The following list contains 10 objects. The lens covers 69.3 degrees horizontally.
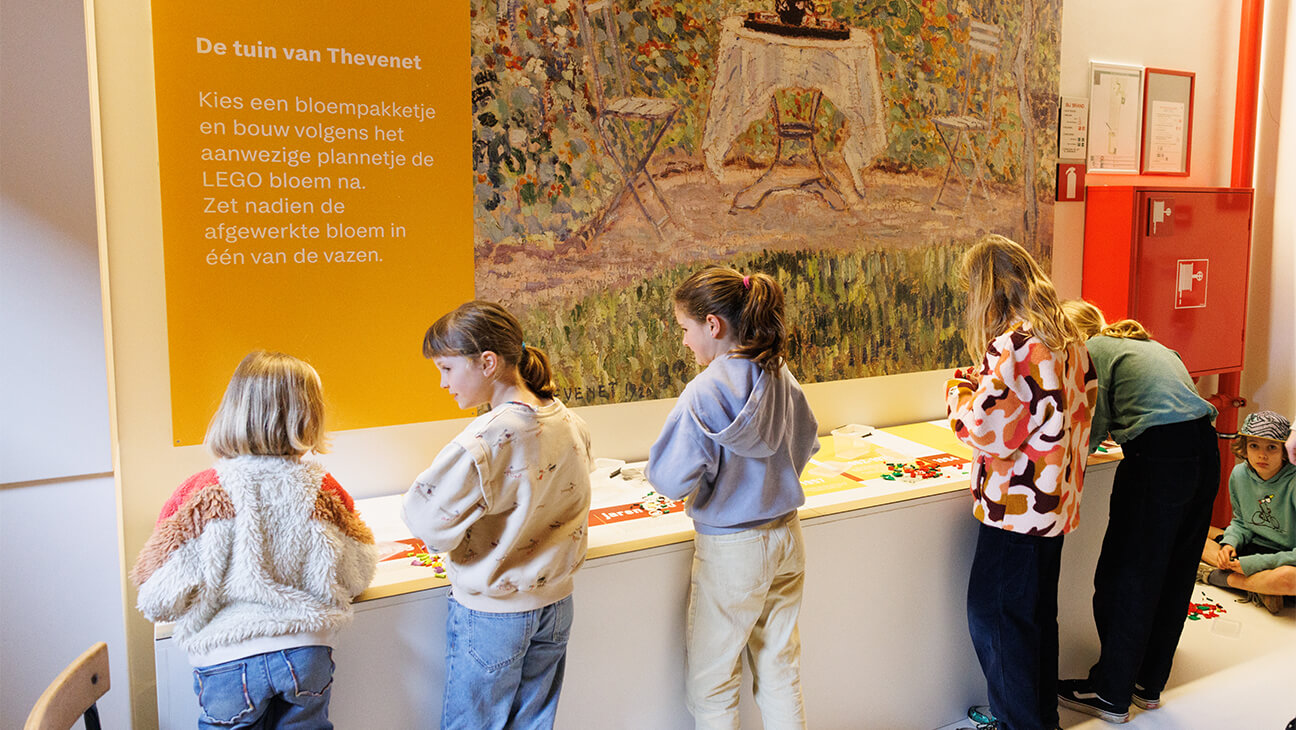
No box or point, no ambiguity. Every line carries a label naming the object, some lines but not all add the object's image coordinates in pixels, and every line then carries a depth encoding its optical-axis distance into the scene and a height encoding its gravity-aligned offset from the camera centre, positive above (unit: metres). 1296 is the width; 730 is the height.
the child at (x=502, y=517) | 1.86 -0.55
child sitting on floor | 3.69 -1.07
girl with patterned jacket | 2.48 -0.55
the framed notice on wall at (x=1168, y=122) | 4.05 +0.54
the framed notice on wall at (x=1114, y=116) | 3.90 +0.55
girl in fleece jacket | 1.73 -0.59
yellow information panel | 2.29 +0.14
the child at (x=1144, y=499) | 2.82 -0.77
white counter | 2.06 -0.96
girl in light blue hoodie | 2.14 -0.56
